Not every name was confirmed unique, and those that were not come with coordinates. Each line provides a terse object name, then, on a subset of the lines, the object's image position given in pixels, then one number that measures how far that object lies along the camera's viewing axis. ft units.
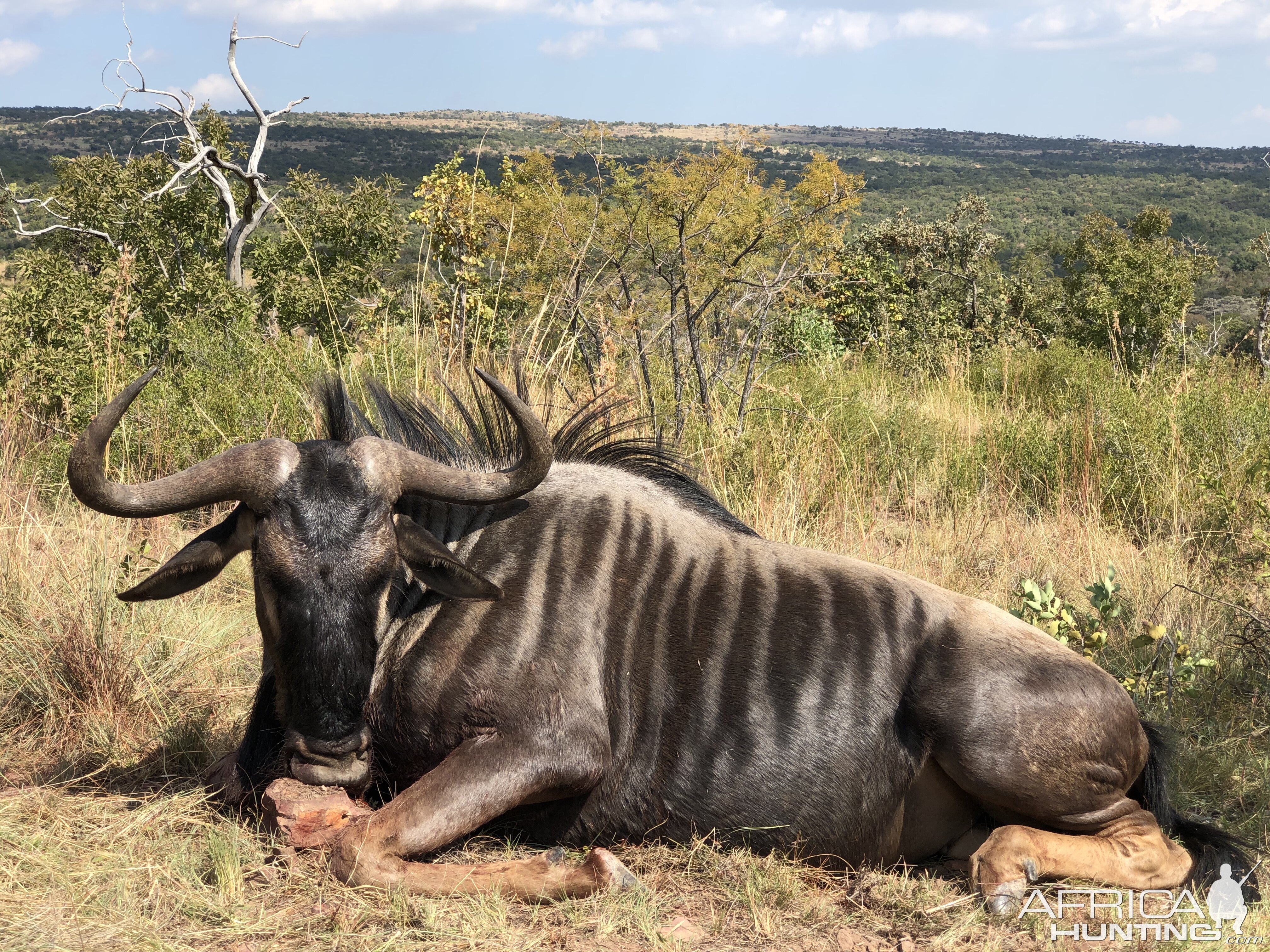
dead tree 36.52
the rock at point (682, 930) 10.08
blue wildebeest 10.34
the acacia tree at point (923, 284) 47.67
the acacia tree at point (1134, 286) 42.78
